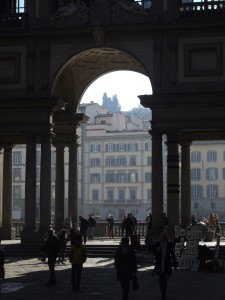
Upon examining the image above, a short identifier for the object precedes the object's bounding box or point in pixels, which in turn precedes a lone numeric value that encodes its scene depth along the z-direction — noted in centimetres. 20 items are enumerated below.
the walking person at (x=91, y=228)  4106
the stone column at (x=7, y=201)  4137
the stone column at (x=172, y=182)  3378
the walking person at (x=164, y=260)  1892
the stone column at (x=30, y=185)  3512
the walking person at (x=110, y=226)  4300
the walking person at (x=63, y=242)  2994
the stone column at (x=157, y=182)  3384
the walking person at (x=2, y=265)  2176
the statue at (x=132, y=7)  3478
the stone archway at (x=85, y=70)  3912
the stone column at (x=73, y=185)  4088
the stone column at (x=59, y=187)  4069
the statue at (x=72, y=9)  3519
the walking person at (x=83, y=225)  3700
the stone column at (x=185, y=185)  4009
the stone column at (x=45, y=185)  3528
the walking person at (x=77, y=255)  2111
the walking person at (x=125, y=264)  1844
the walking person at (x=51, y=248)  2223
